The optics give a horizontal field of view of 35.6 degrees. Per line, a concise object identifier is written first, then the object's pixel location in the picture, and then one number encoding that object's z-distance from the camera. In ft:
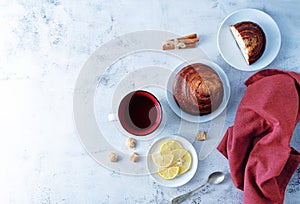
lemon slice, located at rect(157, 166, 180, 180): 3.53
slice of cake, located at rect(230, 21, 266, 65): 3.45
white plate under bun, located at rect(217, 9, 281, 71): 3.53
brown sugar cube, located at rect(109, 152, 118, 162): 3.58
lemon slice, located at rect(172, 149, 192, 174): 3.53
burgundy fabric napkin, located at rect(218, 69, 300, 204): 3.26
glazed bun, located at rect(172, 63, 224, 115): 3.41
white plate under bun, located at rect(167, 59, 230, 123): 3.53
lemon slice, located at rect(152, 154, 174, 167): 3.52
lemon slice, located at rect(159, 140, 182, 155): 3.53
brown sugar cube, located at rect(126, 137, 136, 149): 3.56
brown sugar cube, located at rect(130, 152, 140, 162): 3.56
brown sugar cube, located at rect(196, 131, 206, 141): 3.57
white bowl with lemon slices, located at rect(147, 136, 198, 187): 3.53
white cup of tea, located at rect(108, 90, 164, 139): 3.43
